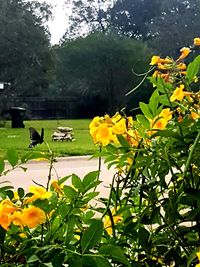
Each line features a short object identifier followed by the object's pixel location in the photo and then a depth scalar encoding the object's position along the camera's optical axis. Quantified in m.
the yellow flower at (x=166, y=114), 1.77
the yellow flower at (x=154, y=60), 1.89
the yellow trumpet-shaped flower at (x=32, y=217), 1.45
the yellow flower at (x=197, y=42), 1.88
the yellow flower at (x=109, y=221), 1.76
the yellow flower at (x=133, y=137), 1.74
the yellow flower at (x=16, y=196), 1.69
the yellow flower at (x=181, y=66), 1.88
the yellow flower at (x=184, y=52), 1.92
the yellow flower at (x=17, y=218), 1.45
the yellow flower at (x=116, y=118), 1.80
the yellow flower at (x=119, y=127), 1.73
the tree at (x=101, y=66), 48.28
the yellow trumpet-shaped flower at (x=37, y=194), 1.52
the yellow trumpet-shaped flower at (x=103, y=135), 1.71
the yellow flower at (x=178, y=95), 1.68
